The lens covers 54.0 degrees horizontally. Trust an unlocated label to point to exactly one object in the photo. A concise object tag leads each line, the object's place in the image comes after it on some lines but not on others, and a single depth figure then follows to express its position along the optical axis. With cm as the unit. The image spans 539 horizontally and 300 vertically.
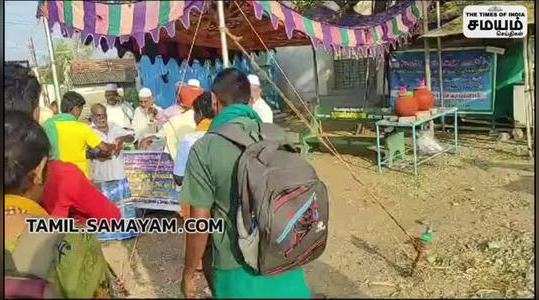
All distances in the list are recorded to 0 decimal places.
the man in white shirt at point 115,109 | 612
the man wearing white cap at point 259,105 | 444
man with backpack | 184
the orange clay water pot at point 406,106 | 583
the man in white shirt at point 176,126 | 434
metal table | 572
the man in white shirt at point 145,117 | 542
